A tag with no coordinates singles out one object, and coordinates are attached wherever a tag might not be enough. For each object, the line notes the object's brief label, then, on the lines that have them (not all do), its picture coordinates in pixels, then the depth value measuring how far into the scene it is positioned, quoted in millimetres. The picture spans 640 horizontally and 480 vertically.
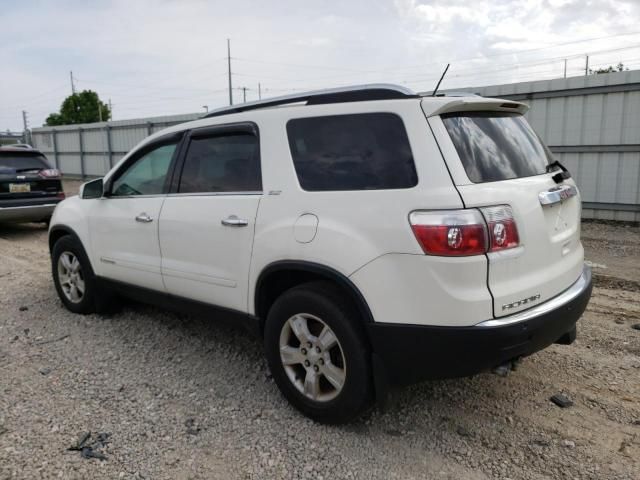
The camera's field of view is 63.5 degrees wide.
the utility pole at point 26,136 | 23297
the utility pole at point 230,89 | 47850
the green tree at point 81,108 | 57419
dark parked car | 8828
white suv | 2475
